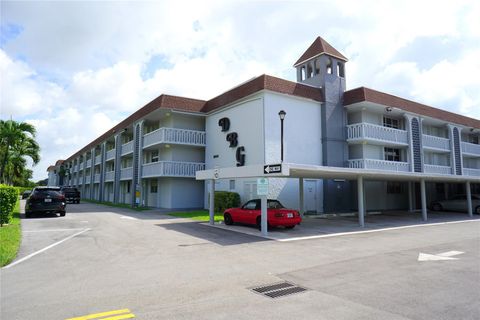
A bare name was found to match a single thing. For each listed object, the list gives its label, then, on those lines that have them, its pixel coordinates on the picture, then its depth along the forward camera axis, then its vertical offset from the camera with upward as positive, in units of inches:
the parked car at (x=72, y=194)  1401.3 -2.5
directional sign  510.0 +39.2
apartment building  898.1 +168.6
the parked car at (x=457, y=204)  1044.5 -31.4
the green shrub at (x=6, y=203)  569.9 -16.5
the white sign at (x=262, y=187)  528.4 +10.9
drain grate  237.8 -70.1
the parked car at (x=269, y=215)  593.0 -38.3
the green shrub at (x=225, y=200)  882.1 -16.2
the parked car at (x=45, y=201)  762.2 -17.7
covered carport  526.7 +39.9
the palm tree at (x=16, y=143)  1346.0 +211.2
